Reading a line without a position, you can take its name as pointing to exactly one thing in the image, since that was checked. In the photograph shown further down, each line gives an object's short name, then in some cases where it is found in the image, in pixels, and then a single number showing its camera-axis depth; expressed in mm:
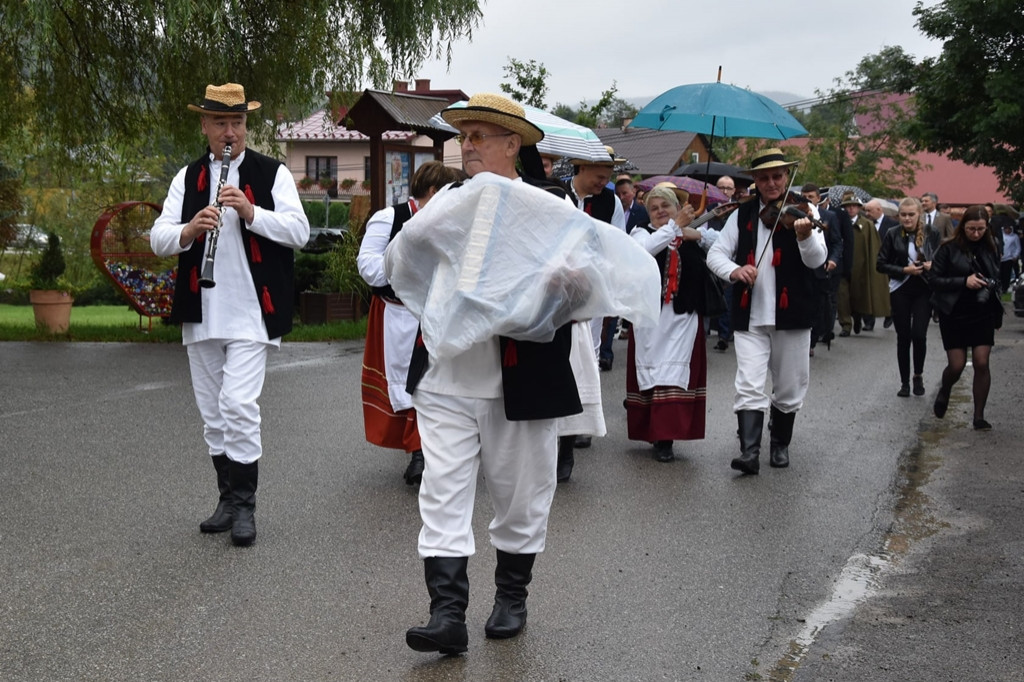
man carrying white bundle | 4254
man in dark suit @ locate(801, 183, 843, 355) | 12330
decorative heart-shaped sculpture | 15820
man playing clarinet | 5859
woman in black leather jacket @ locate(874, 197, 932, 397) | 11625
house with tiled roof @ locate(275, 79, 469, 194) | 58562
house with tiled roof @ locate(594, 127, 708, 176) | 51000
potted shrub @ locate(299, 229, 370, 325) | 17938
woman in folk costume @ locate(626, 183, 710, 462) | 8375
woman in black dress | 9945
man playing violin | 7895
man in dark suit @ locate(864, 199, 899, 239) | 19188
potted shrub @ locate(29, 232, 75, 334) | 16266
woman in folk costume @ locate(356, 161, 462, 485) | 6918
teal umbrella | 10031
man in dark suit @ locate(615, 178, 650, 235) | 12992
